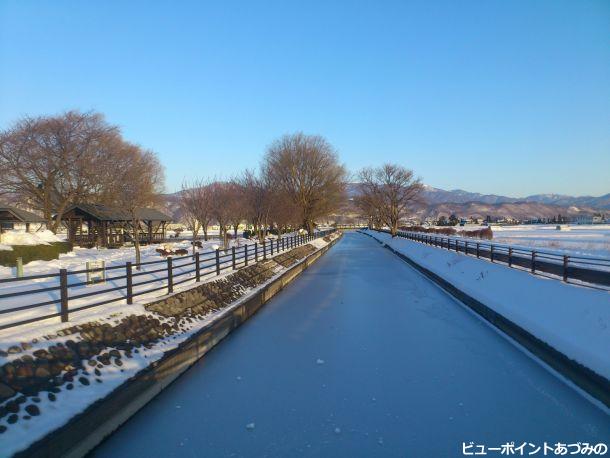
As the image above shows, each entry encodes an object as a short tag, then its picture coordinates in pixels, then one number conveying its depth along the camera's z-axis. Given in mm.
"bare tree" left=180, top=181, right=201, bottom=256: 39188
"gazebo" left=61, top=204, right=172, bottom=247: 42875
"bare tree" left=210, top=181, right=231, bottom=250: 37594
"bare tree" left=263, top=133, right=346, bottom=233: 57750
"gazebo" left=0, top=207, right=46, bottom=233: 35250
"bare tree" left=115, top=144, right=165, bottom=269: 23156
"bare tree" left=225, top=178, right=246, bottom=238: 39075
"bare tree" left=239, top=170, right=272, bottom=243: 42781
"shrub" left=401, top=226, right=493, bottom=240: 52706
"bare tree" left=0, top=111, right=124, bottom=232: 40656
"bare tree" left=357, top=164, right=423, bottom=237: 75562
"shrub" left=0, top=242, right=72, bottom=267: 23494
